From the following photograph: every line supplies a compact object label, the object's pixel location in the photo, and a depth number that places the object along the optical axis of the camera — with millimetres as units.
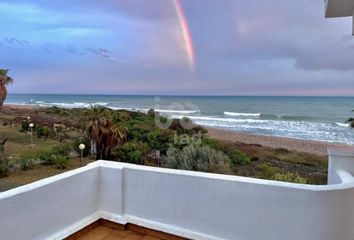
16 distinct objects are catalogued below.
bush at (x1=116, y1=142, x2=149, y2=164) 13211
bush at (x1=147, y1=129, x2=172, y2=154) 13880
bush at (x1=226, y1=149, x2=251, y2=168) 10852
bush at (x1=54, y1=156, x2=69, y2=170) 13543
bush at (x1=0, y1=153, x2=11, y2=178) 12477
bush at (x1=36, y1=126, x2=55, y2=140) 18297
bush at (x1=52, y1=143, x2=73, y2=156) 15297
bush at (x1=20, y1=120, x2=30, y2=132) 18969
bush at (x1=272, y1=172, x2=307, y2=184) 5220
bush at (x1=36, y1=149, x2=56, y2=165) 14270
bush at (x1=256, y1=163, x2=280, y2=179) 8420
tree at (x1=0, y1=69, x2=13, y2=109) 14335
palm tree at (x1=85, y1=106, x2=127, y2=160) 13008
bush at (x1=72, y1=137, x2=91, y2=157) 14727
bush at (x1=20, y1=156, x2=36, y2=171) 13578
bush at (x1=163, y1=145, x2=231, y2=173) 7480
